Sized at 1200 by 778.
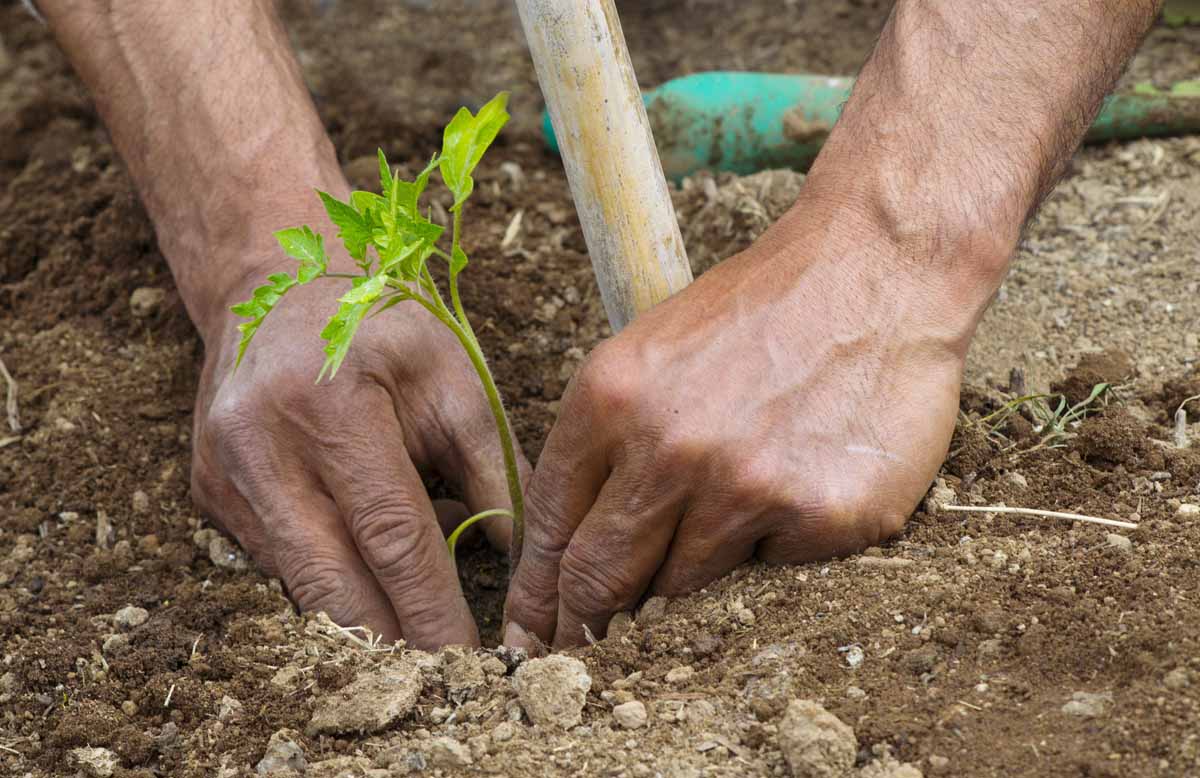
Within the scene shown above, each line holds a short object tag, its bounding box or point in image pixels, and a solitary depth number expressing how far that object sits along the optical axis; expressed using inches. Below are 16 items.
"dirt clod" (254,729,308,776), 35.0
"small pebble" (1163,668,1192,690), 33.5
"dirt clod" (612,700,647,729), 34.7
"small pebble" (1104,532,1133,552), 35.6
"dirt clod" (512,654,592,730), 34.9
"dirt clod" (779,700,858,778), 33.6
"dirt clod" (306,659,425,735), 35.3
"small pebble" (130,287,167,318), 44.1
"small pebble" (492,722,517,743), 34.9
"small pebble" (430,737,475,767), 34.5
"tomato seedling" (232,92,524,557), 34.8
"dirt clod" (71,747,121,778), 35.5
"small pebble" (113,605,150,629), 38.3
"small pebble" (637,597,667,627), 36.6
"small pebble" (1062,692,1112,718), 33.5
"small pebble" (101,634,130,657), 37.7
